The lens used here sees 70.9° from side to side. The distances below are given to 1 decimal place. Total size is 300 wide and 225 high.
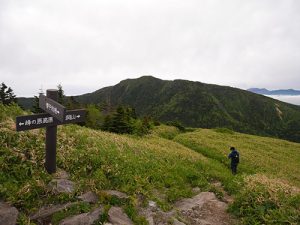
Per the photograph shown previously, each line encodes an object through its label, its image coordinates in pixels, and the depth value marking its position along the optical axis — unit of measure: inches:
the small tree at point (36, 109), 1309.4
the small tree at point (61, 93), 1835.7
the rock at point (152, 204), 323.4
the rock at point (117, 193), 317.8
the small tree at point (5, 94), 1785.6
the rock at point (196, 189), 423.7
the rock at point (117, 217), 269.2
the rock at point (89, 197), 300.3
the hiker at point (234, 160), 652.8
